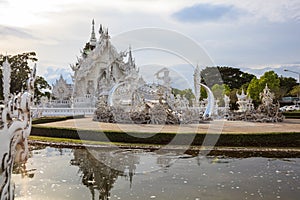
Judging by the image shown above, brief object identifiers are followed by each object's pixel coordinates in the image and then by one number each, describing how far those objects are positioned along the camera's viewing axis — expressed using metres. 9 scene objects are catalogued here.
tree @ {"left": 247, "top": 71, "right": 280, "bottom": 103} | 54.81
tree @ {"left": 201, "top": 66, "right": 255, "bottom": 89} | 67.69
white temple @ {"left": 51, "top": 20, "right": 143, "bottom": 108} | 43.36
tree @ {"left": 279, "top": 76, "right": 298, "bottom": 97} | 61.22
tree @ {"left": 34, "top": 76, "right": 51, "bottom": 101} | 49.46
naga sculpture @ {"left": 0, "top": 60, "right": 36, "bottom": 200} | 3.57
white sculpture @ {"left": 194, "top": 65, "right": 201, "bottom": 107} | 35.03
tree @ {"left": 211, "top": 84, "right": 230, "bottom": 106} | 39.19
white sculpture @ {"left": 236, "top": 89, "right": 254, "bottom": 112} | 32.20
